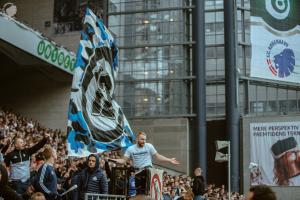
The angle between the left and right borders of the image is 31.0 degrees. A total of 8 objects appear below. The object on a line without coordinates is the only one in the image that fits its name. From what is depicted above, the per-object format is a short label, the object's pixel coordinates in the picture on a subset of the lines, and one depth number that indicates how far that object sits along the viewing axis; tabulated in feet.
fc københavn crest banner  123.75
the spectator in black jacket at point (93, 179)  35.55
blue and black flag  34.01
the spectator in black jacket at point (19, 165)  37.72
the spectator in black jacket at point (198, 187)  46.29
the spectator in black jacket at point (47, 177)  33.78
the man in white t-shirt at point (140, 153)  37.70
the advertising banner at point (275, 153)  113.29
